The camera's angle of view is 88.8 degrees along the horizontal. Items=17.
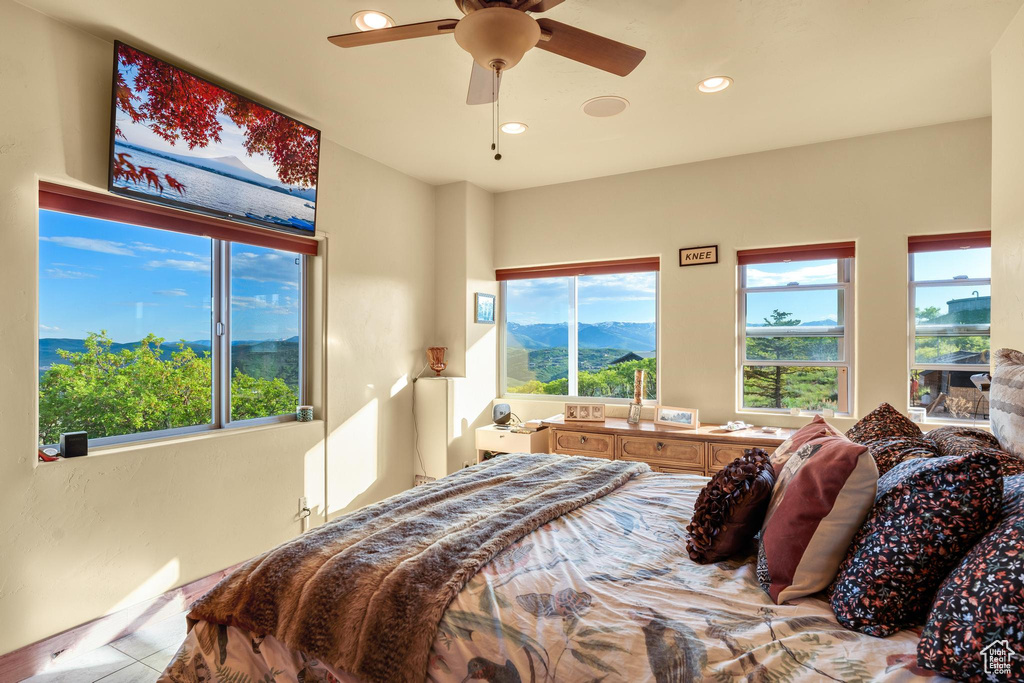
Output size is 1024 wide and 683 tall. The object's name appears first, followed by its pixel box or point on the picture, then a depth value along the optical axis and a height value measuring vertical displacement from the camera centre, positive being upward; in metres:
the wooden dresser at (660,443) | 3.37 -0.67
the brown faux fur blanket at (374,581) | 1.25 -0.62
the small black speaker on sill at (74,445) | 2.29 -0.44
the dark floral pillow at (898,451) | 1.46 -0.30
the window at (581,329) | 4.36 +0.15
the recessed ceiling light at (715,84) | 2.69 +1.37
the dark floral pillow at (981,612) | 0.83 -0.45
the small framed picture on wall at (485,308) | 4.56 +0.33
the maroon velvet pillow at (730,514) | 1.47 -0.48
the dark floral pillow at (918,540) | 1.03 -0.39
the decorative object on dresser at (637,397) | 3.95 -0.40
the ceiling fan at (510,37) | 1.67 +1.06
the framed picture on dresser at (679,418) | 3.66 -0.51
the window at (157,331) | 2.41 +0.07
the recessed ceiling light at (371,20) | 2.17 +1.38
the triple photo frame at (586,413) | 3.99 -0.51
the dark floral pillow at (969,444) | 1.31 -0.28
